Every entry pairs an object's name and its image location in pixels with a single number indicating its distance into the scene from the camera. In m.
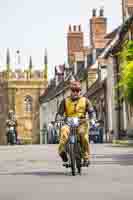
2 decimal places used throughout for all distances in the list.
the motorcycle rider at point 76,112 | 14.45
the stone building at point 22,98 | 127.69
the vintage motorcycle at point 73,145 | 14.30
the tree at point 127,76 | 42.12
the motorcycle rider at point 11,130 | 44.53
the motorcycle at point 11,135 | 46.74
